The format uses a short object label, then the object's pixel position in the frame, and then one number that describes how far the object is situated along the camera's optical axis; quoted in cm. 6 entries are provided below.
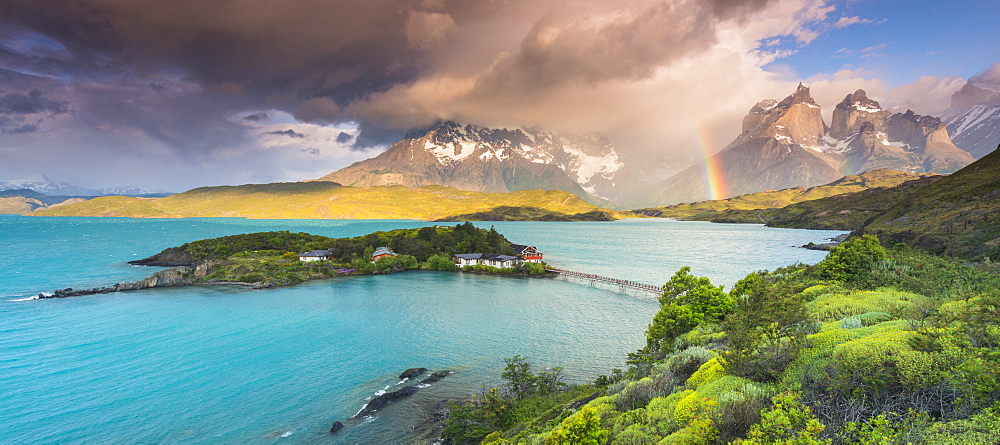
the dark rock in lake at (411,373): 4022
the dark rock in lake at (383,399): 3281
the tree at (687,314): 3447
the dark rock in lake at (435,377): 3886
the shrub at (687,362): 1753
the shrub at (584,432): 1302
